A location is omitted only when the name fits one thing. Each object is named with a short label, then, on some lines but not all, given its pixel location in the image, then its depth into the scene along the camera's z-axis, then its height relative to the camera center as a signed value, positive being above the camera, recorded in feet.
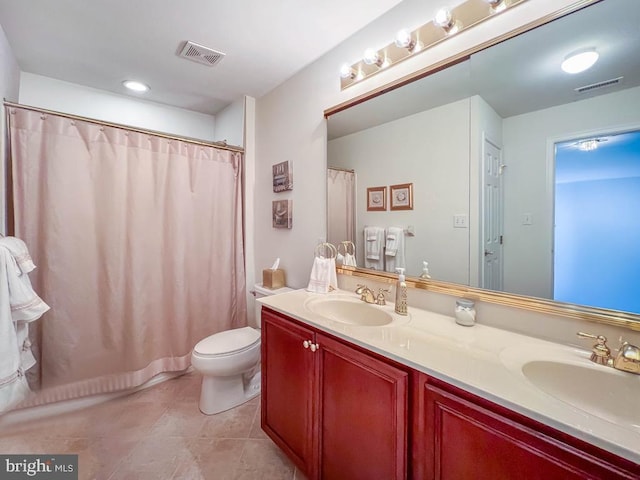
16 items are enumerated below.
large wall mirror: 2.82 +0.88
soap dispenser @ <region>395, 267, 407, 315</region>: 4.09 -0.98
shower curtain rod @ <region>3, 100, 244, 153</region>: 5.25 +2.48
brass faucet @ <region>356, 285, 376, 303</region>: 4.66 -1.10
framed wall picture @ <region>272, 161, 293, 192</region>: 6.63 +1.46
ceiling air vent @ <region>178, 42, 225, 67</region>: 5.58 +3.93
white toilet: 5.44 -2.73
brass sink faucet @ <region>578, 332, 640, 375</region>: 2.43 -1.17
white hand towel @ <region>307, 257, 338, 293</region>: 5.31 -0.85
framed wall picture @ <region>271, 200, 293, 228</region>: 6.72 +0.54
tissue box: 6.81 -1.15
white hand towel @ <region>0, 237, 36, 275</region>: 4.15 -0.28
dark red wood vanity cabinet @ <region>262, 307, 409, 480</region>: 2.85 -2.20
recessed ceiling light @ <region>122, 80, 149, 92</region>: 7.03 +4.01
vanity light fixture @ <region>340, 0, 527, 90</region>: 3.62 +3.04
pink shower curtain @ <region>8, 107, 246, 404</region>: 5.47 -0.23
